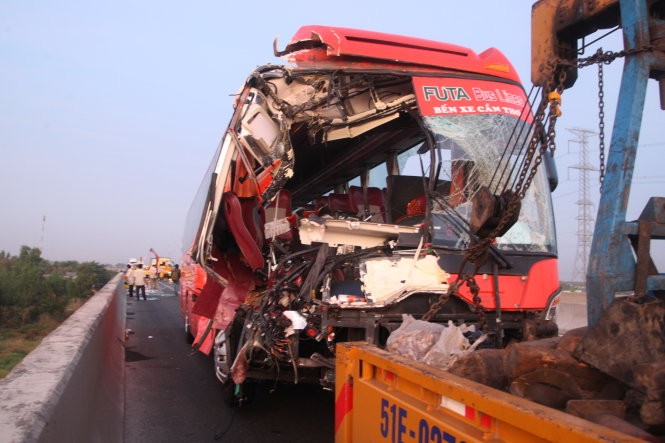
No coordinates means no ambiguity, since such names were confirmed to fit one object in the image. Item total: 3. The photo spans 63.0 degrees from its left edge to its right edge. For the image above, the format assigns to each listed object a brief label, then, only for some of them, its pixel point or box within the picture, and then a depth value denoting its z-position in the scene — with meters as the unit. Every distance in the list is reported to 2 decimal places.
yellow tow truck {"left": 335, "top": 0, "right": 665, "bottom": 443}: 1.83
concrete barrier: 2.46
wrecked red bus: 4.89
